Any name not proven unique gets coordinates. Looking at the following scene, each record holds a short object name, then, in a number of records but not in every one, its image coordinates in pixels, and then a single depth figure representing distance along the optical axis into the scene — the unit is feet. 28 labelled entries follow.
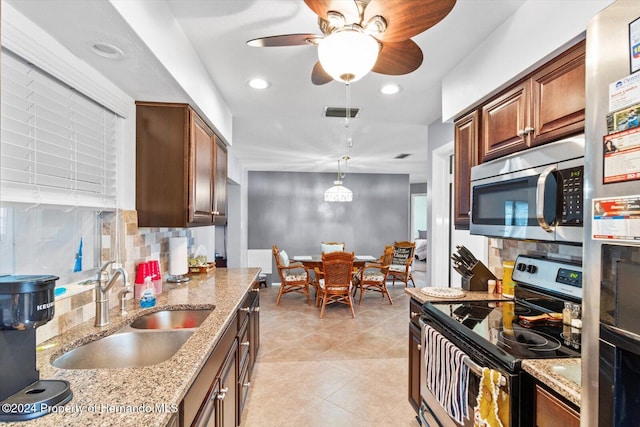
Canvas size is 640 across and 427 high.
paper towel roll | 8.43
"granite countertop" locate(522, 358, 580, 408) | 3.06
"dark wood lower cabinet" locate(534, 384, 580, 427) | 3.11
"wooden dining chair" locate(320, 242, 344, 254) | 20.62
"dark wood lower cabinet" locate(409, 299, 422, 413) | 6.71
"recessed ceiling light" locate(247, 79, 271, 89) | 8.04
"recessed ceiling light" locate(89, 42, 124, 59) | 4.48
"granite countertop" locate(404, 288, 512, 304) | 6.51
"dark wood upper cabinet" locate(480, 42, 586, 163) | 4.42
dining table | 16.78
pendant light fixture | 18.35
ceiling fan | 3.78
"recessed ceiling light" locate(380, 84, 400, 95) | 8.21
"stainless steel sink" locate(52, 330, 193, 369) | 4.73
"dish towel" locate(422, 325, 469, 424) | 4.60
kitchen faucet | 4.96
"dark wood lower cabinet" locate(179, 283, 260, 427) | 3.87
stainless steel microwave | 4.25
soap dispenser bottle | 6.18
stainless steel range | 3.84
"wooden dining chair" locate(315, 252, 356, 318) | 14.46
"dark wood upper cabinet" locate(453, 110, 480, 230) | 6.85
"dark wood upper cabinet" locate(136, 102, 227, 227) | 6.87
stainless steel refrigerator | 2.07
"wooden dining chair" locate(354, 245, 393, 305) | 17.37
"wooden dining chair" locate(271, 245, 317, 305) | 17.07
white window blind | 3.95
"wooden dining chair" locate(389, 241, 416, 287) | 18.95
